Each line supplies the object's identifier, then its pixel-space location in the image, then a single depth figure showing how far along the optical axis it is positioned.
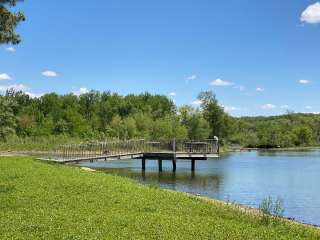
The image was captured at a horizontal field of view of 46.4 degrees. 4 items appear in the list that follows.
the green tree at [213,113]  91.20
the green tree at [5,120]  51.01
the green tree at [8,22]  13.04
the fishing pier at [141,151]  29.65
